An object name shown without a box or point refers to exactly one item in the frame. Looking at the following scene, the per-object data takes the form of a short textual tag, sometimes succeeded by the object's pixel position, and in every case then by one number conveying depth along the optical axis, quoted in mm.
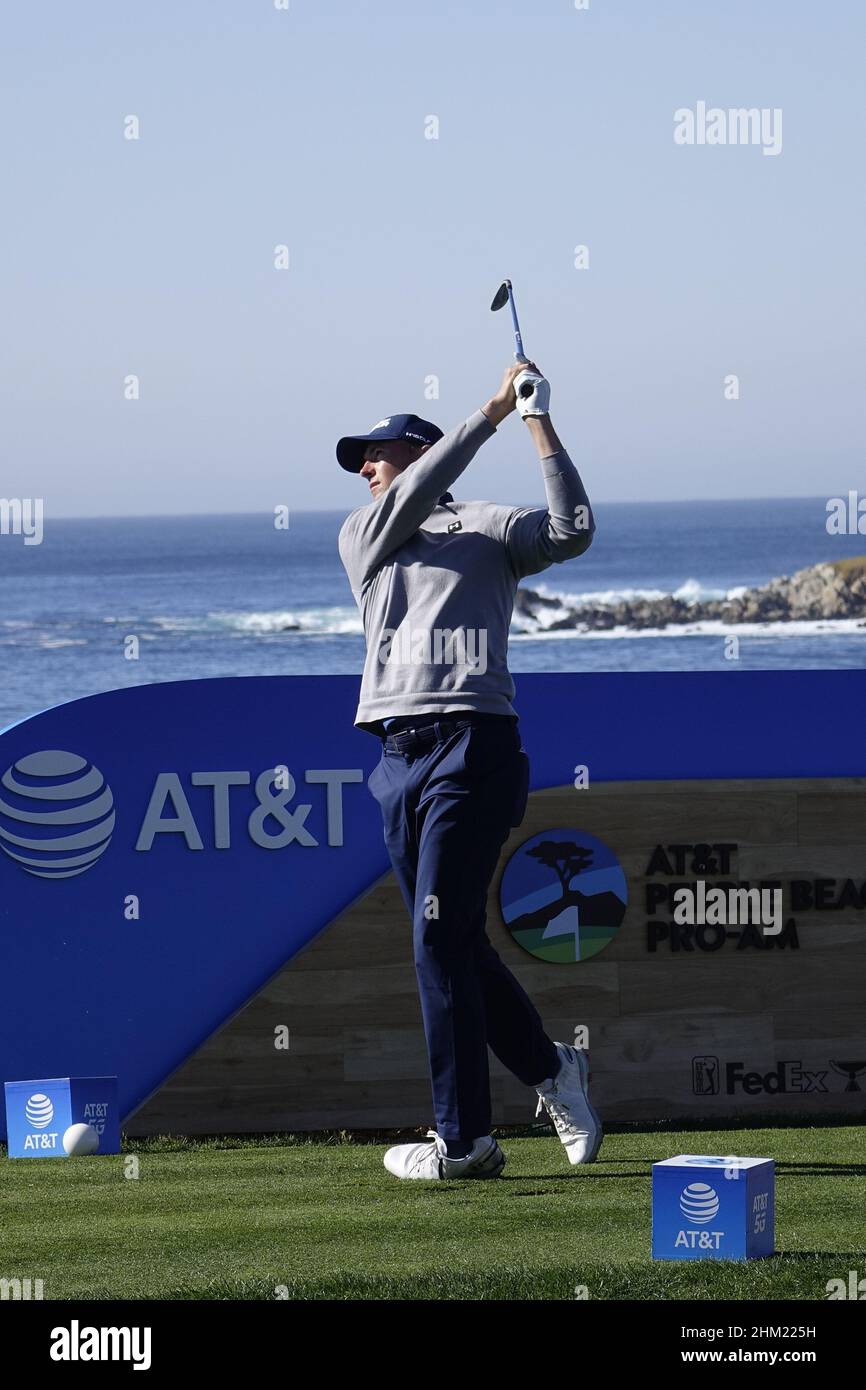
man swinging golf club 8031
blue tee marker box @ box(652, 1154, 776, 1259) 6820
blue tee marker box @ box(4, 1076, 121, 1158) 10648
